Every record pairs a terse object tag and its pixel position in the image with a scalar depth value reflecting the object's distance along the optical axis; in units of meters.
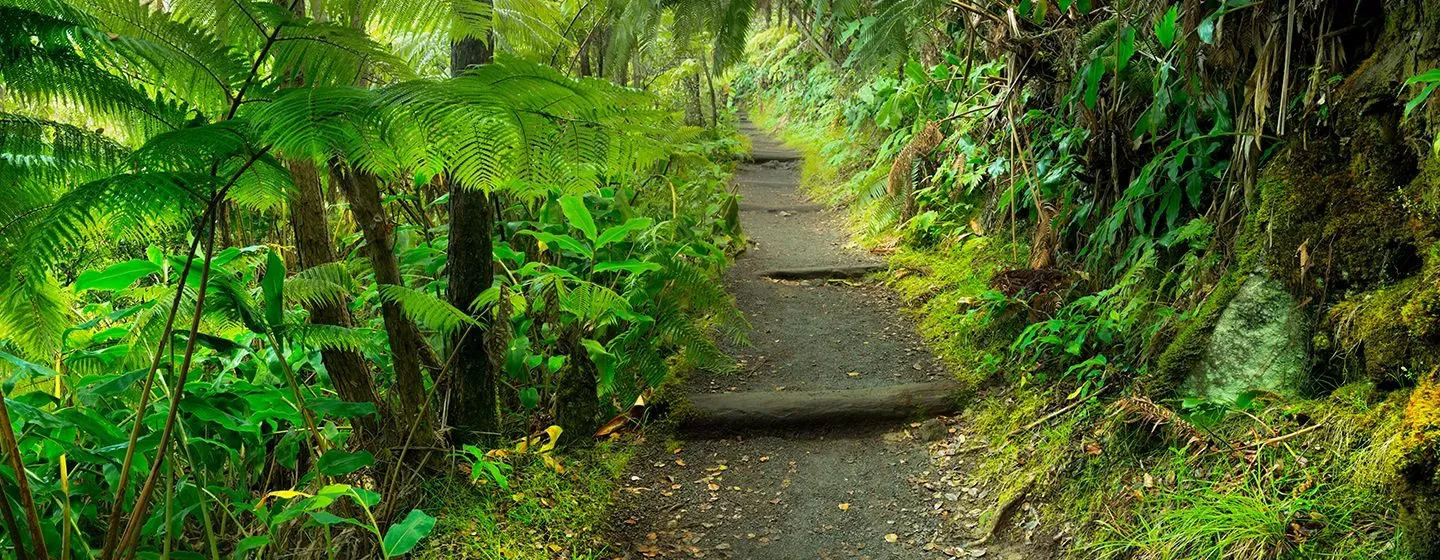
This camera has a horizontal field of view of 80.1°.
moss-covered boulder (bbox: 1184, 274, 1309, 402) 2.76
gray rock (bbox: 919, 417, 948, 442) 3.88
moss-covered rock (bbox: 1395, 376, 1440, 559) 2.04
